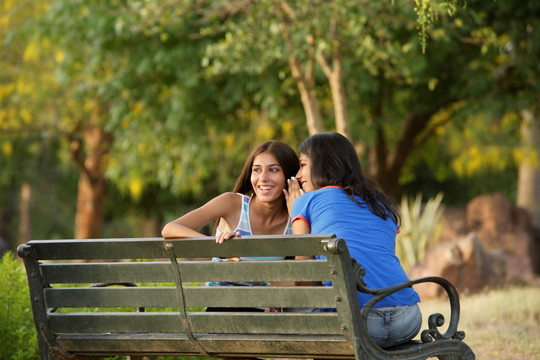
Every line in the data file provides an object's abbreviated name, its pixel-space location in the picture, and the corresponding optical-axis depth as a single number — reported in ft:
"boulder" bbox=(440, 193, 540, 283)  78.69
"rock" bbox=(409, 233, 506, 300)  58.80
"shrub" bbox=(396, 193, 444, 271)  66.74
